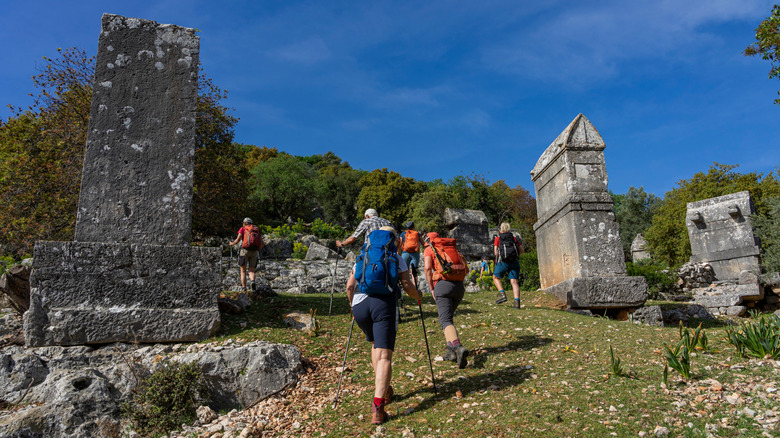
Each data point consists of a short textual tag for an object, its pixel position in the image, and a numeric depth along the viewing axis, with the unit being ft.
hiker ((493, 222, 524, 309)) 28.96
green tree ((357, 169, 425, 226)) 116.78
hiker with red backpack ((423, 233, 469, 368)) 18.22
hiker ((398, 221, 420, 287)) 29.89
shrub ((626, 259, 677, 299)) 43.05
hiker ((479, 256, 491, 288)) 44.12
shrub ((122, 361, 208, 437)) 14.40
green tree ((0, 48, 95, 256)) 33.09
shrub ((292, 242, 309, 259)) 57.62
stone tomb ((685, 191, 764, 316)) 46.96
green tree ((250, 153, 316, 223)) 107.55
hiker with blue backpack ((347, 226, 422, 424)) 13.47
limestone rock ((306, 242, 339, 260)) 54.75
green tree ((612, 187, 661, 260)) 118.11
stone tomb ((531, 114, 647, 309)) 28.09
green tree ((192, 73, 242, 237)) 41.75
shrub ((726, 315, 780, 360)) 15.76
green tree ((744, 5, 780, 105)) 35.50
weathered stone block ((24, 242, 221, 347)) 17.72
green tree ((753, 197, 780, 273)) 45.55
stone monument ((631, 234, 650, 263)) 95.44
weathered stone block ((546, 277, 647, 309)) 27.96
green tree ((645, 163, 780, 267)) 85.46
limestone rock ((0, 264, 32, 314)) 19.77
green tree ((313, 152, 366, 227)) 126.82
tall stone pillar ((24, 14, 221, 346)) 18.04
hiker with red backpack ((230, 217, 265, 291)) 32.65
